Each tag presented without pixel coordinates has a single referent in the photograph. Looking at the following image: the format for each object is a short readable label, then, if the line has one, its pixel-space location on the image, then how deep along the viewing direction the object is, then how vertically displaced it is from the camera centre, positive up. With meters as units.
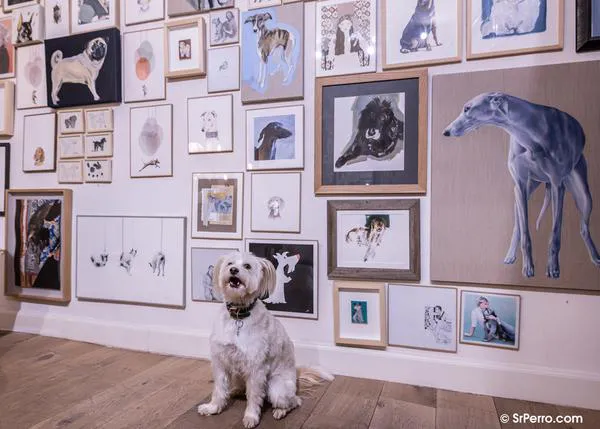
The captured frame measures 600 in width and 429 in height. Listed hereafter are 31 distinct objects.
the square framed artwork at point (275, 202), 2.07 +0.05
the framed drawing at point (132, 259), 2.29 -0.32
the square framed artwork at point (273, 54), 2.05 +0.88
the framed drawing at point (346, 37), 1.95 +0.92
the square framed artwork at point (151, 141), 2.31 +0.43
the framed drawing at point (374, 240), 1.89 -0.15
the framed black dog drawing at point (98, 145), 2.45 +0.43
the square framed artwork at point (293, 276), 2.04 -0.36
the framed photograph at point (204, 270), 2.21 -0.35
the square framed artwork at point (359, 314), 1.94 -0.54
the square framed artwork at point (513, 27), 1.70 +0.86
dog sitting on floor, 1.53 -0.56
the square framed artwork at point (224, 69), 2.17 +0.83
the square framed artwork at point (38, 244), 2.56 -0.24
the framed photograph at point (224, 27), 2.17 +1.07
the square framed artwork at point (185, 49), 2.20 +0.96
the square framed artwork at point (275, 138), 2.06 +0.41
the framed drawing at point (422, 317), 1.85 -0.53
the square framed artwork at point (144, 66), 2.32 +0.91
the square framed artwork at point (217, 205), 2.18 +0.03
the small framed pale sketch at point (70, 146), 2.52 +0.43
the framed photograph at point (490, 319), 1.76 -0.51
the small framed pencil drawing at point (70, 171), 2.53 +0.26
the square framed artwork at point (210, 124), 2.19 +0.51
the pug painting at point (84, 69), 2.39 +0.93
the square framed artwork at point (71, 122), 2.51 +0.60
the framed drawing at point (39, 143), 2.60 +0.47
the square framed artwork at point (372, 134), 1.89 +0.40
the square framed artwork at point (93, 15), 2.41 +1.28
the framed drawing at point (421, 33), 1.83 +0.89
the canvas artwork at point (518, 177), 1.67 +0.16
